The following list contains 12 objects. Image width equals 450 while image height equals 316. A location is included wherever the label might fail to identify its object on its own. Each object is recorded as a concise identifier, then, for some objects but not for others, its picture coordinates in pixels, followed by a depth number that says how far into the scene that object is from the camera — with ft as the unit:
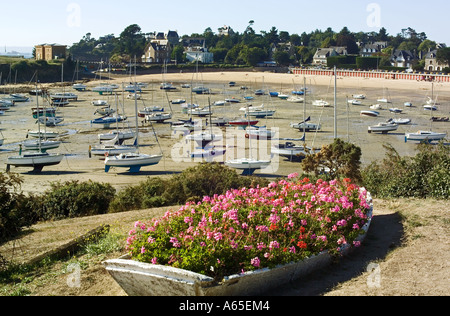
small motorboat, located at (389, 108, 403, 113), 216.54
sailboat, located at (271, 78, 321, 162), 126.85
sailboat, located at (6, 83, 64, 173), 120.06
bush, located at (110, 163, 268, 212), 67.56
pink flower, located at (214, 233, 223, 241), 30.76
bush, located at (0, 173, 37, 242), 44.73
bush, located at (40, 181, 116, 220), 67.21
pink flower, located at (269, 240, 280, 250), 31.74
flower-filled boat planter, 29.43
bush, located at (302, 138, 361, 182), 64.77
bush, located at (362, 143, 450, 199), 54.95
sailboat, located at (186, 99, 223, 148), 146.92
